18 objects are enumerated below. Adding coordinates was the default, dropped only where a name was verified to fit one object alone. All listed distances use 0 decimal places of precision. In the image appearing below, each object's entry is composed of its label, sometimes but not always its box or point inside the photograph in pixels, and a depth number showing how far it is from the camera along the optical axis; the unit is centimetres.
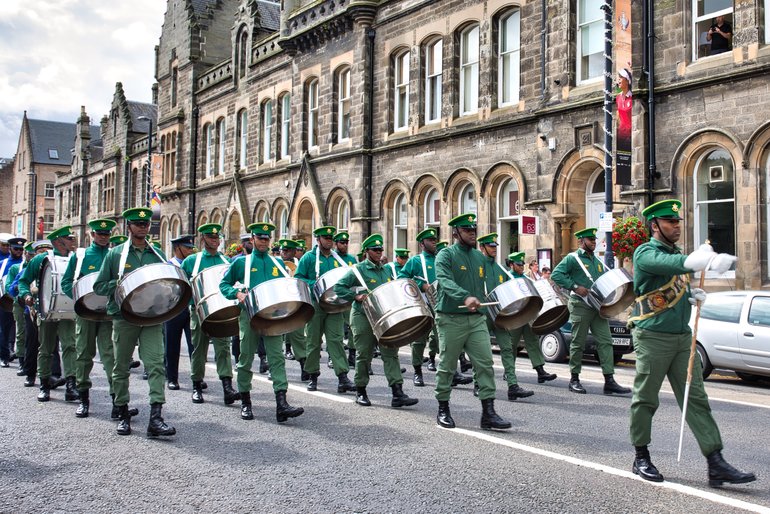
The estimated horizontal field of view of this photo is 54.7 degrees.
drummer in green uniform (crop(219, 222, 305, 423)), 759
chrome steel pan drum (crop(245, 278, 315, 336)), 727
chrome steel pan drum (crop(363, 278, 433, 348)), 761
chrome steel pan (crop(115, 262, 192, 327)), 671
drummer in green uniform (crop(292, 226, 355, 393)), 955
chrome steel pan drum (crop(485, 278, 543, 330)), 768
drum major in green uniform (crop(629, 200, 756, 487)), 541
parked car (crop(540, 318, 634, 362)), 1317
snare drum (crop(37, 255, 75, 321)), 874
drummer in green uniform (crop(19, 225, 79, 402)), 893
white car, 1092
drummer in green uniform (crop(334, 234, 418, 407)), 850
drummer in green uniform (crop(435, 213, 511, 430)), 718
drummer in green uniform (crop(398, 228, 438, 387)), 1034
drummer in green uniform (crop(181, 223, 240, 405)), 882
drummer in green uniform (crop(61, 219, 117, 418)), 778
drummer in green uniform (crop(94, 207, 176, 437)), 695
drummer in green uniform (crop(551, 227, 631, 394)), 953
